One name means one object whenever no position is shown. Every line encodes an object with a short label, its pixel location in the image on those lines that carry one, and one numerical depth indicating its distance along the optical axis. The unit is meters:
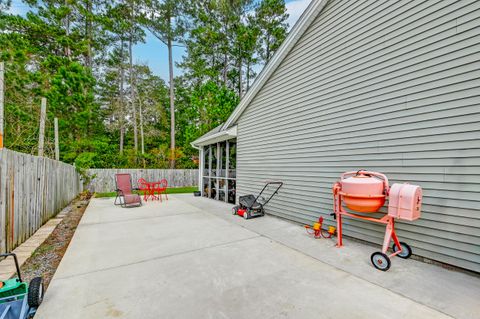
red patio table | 8.84
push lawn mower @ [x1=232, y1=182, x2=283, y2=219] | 5.63
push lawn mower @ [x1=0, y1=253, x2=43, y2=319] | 1.85
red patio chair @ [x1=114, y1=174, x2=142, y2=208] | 7.17
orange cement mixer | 2.78
